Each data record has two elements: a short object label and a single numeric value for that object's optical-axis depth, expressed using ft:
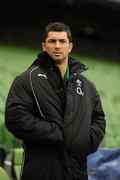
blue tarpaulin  39.40
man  22.06
